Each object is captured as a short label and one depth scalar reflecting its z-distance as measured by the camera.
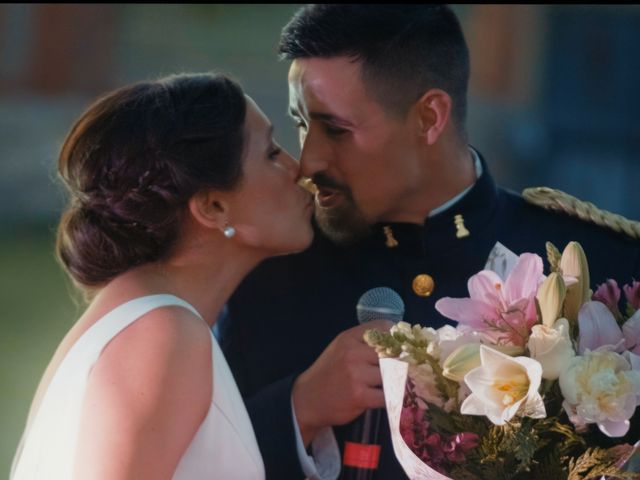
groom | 5.90
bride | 4.73
